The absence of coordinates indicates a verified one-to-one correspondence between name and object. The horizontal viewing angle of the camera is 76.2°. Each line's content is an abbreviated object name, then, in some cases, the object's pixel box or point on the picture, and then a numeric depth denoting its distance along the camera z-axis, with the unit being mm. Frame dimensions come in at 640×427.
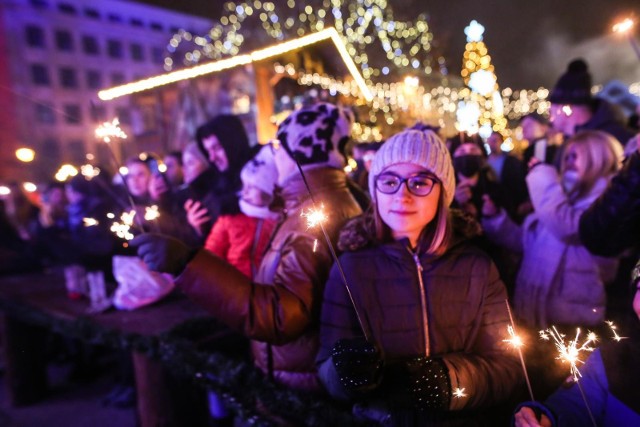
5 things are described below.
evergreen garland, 1861
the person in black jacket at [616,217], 2109
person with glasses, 1688
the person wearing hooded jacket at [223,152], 3932
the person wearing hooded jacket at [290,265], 1785
